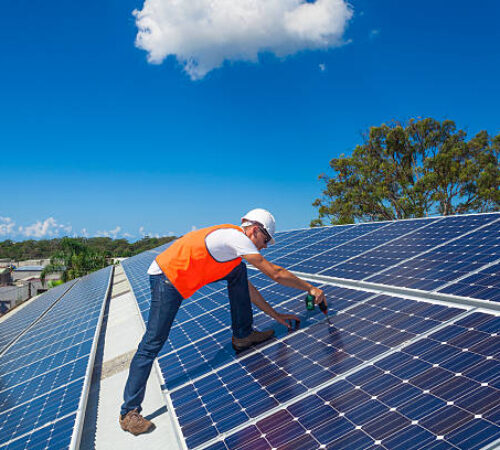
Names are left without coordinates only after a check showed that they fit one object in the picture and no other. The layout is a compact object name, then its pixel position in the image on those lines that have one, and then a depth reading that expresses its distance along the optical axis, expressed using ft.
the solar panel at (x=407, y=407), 9.34
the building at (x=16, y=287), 143.80
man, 15.44
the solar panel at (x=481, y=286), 15.81
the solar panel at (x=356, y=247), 30.71
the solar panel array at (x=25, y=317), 45.74
